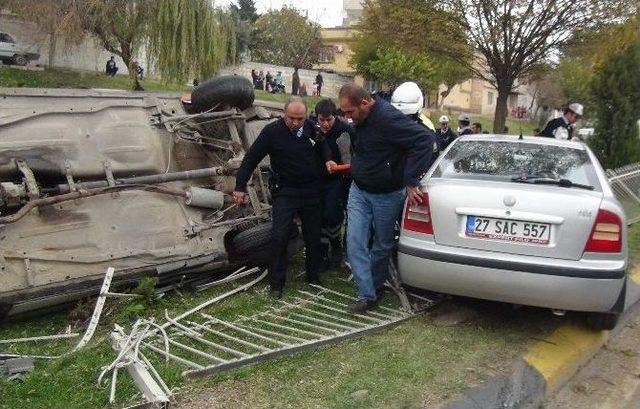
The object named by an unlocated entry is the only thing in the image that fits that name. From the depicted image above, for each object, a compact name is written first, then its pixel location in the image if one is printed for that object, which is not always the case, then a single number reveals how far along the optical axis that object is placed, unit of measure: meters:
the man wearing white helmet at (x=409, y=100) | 5.74
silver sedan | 3.93
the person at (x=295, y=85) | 32.53
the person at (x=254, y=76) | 35.28
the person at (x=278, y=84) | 34.34
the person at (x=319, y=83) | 37.17
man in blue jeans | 4.47
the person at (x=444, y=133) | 8.18
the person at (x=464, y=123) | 10.17
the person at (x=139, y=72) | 23.05
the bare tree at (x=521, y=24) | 10.45
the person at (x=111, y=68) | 31.17
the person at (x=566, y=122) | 7.55
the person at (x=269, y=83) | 35.08
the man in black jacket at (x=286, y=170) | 5.02
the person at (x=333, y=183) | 5.45
